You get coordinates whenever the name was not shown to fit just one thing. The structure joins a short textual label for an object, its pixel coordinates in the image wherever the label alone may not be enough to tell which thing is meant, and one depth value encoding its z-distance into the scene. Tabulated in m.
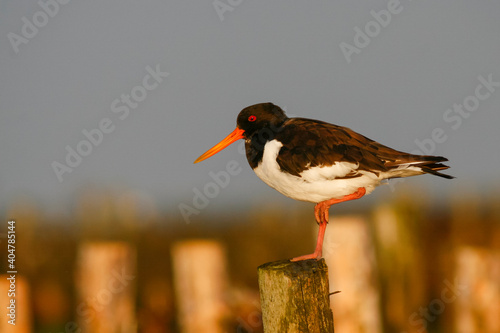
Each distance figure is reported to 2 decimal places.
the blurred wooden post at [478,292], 17.27
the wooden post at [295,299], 10.44
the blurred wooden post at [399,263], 17.17
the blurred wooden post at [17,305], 17.09
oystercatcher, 12.30
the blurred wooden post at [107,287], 16.48
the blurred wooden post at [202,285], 16.22
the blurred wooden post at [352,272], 16.00
